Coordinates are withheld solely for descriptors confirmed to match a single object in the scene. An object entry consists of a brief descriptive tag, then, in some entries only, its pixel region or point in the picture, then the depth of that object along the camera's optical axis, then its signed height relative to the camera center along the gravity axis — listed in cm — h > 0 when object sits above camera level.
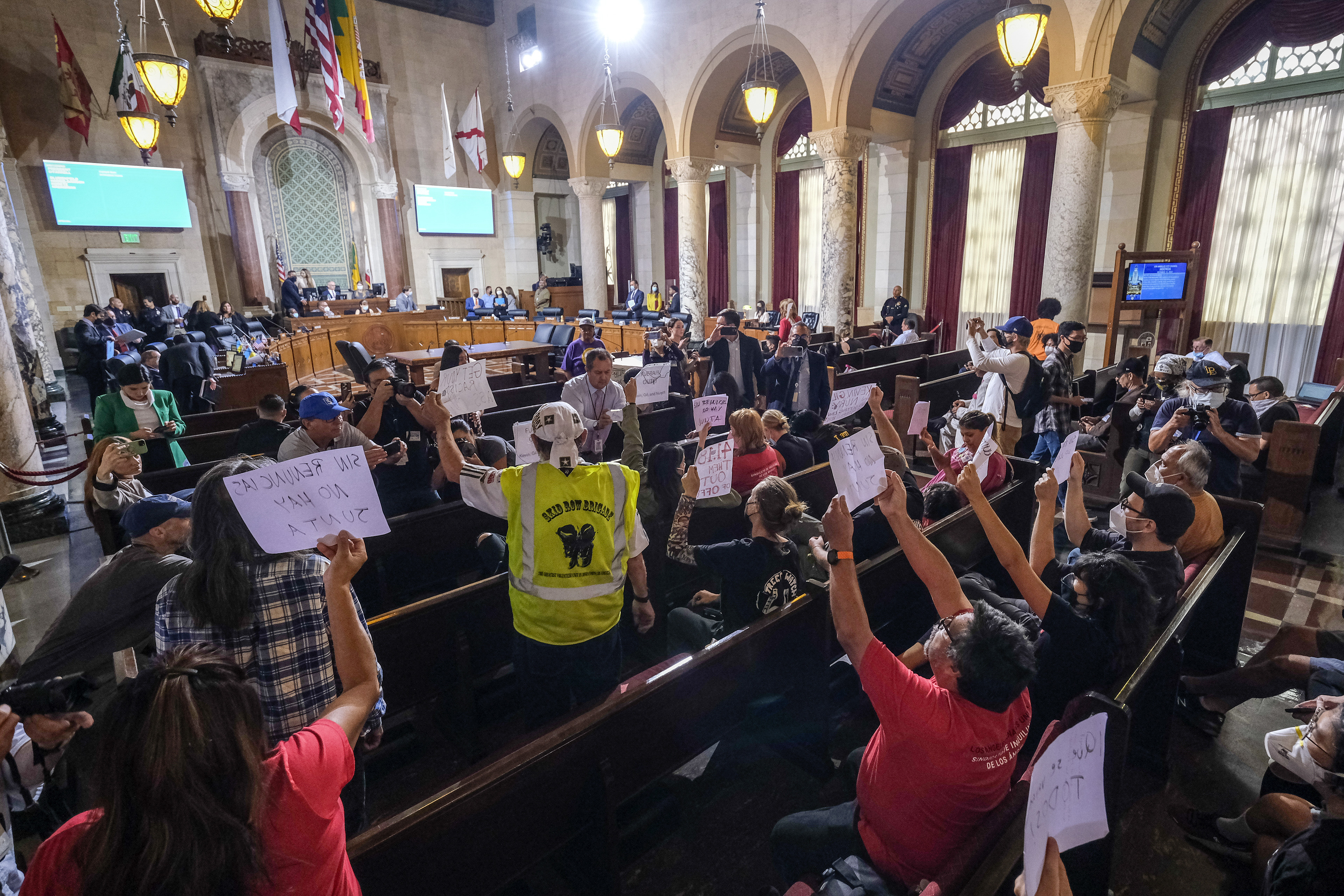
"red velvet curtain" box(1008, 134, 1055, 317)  1118 +80
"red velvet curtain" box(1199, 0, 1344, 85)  798 +277
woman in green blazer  442 -68
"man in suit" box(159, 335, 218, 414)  706 -67
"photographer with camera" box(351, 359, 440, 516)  411 -84
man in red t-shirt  167 -112
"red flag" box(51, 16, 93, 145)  1209 +386
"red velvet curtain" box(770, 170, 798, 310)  1538 +105
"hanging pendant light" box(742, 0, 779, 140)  807 +216
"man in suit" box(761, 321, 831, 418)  599 -85
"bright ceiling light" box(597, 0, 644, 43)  1316 +509
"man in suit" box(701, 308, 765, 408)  635 -64
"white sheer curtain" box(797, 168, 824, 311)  1503 +93
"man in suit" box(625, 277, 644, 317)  1614 -24
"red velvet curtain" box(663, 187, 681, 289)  1850 +118
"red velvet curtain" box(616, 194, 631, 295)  1975 +119
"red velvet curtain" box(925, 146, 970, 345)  1223 +74
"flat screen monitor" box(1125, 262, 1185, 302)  791 -14
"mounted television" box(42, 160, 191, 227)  1296 +216
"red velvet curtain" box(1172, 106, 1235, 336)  922 +116
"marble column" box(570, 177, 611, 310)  1520 +135
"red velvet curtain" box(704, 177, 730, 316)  1688 +88
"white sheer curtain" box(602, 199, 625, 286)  2030 +161
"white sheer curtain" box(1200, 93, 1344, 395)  869 +40
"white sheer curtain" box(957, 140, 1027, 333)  1171 +81
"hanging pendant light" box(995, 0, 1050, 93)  589 +204
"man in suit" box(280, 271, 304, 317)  1495 +9
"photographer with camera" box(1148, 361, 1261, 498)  432 -100
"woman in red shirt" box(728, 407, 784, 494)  378 -91
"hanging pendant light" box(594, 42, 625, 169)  1098 +239
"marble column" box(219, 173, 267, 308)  1492 +145
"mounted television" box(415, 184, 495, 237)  1738 +215
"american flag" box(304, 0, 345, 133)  881 +319
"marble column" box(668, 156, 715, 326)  1256 +100
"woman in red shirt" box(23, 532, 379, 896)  106 -78
